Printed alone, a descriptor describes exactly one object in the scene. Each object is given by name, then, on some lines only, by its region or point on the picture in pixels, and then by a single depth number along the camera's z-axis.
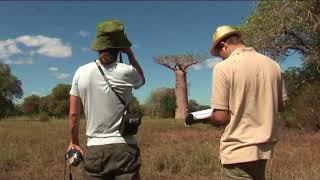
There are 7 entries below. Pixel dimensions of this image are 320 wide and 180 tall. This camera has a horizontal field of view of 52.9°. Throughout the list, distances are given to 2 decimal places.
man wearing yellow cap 2.02
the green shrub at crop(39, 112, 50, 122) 25.29
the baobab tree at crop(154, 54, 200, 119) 32.94
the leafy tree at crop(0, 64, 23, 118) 45.02
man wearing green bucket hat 2.16
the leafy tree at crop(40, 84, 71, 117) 48.89
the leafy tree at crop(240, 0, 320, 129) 11.30
